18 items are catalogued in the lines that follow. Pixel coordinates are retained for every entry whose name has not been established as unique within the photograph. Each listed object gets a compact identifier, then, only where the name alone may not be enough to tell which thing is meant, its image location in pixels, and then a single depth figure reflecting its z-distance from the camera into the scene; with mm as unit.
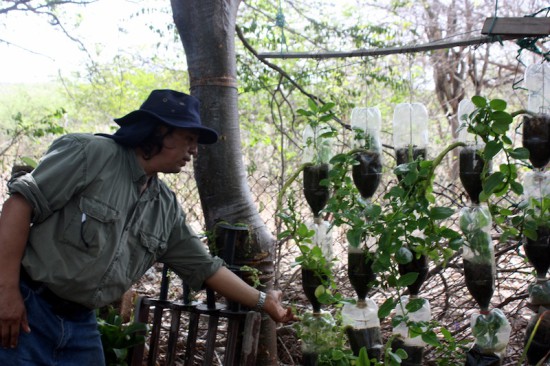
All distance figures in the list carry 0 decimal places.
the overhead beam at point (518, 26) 2061
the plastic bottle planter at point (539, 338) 2068
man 2268
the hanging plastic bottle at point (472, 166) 2064
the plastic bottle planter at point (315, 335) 2430
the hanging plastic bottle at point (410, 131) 2248
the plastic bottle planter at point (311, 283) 2438
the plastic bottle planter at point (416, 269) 2234
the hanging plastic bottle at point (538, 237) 2027
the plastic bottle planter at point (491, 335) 2061
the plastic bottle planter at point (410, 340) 2248
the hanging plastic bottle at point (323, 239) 2459
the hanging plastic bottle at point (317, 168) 2438
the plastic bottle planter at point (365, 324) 2365
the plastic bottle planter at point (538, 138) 1998
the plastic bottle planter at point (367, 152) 2307
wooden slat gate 2768
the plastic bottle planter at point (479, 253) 2055
